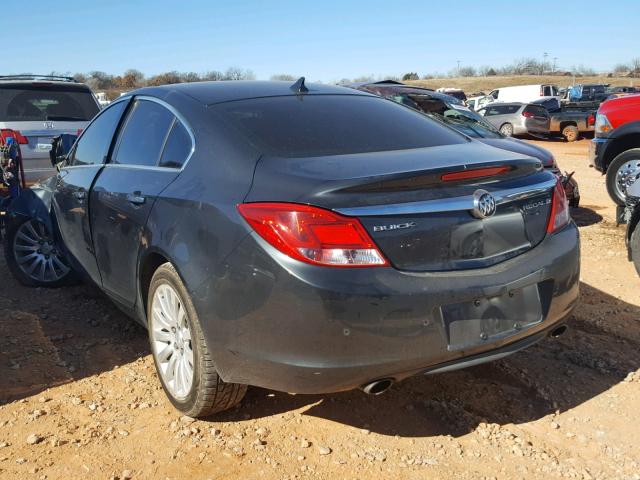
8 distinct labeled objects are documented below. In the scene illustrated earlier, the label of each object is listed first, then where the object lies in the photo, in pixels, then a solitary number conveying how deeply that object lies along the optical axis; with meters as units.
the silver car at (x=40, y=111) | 7.88
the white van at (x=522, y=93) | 33.91
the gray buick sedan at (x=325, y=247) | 2.55
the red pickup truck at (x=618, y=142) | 8.28
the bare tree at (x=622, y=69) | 103.62
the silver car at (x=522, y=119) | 22.30
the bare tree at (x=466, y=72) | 111.50
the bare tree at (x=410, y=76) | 88.72
